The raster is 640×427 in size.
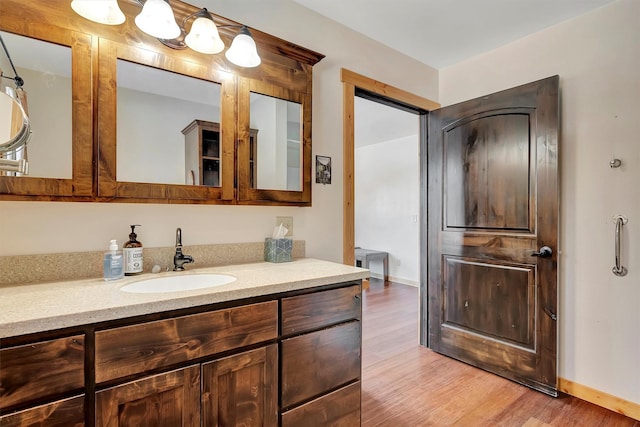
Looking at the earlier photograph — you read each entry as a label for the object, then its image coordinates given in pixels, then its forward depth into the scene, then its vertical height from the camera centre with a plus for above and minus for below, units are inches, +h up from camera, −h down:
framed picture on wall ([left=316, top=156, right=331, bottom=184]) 76.7 +10.6
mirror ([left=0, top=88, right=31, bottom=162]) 44.0 +12.3
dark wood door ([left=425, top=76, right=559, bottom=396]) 79.2 -5.7
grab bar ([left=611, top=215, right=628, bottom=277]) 71.5 -8.8
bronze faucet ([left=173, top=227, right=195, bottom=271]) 56.7 -8.3
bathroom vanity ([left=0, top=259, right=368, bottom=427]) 32.8 -17.8
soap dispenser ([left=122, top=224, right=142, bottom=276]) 51.8 -7.2
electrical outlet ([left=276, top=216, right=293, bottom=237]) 71.9 -2.2
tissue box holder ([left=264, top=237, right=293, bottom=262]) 66.4 -8.0
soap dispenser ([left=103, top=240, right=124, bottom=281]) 48.7 -8.0
